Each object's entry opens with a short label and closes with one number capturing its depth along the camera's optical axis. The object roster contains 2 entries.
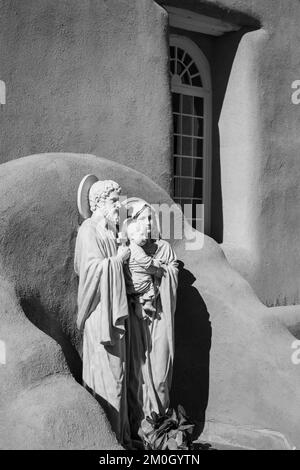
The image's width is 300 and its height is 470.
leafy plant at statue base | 6.28
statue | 6.63
